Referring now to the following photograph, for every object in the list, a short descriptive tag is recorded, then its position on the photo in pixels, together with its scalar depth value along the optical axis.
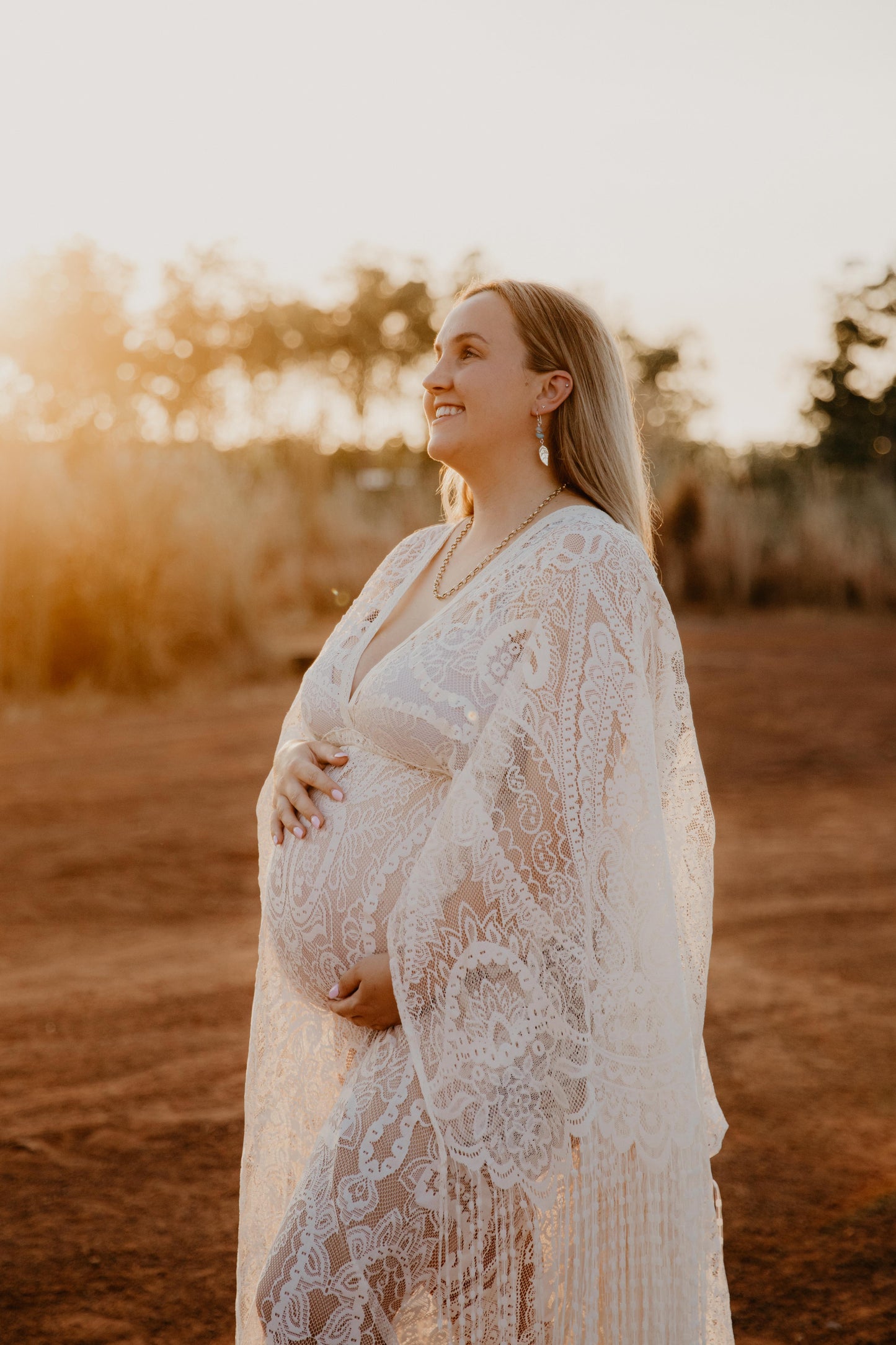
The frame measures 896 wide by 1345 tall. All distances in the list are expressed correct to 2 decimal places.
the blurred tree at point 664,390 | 22.92
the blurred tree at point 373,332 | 31.53
